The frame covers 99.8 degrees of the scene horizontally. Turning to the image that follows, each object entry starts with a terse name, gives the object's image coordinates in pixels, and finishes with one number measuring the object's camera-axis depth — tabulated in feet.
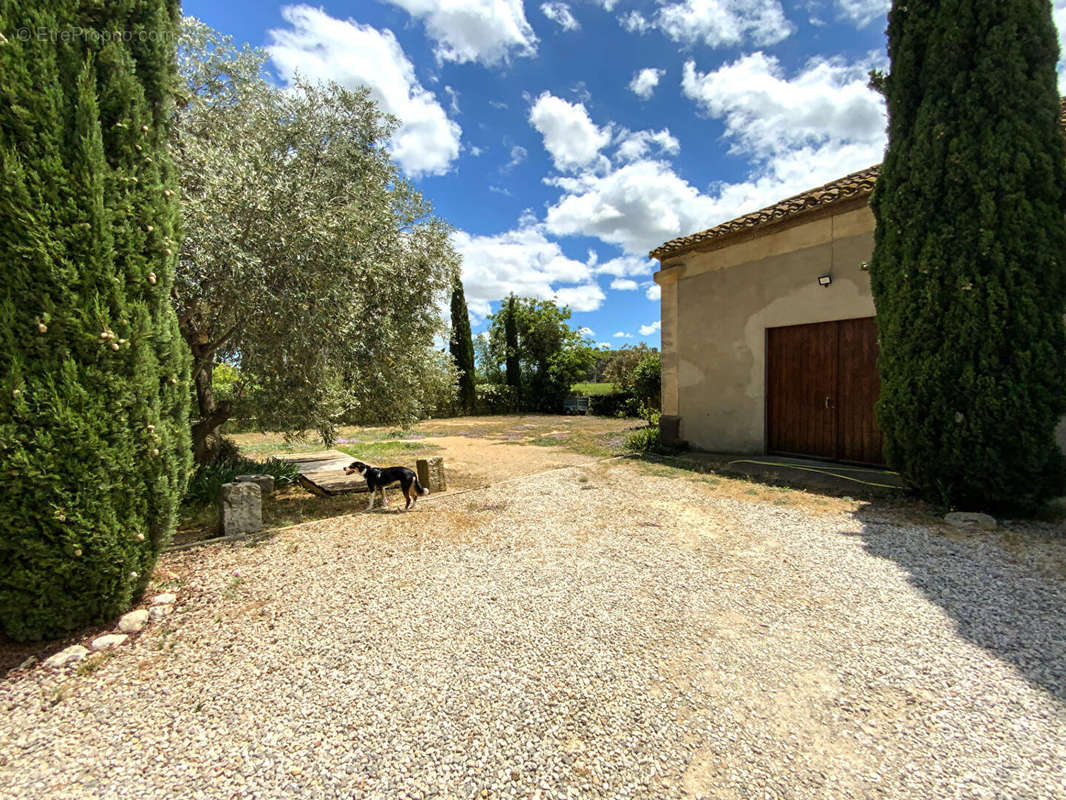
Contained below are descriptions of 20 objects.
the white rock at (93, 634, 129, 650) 8.90
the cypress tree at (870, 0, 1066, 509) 15.03
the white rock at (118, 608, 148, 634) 9.47
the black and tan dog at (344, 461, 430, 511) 17.79
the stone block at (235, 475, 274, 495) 19.51
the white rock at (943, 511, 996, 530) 14.82
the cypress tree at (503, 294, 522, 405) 79.87
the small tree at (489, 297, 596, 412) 78.59
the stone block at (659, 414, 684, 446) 31.48
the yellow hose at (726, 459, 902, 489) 20.72
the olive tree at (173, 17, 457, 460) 14.01
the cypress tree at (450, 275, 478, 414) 74.90
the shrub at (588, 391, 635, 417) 66.59
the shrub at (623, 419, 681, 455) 30.73
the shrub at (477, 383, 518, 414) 77.87
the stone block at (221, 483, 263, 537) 15.29
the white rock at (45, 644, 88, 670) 8.34
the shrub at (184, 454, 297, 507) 18.81
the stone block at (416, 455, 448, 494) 21.08
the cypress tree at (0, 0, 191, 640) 8.09
